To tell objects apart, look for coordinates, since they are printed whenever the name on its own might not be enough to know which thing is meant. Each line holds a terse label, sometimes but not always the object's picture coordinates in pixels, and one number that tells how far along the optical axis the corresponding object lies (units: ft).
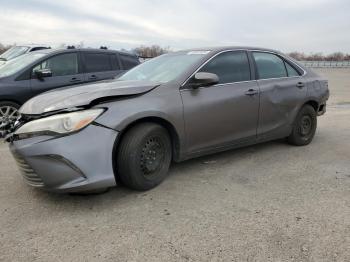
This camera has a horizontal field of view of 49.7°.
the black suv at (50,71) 22.00
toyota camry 11.32
